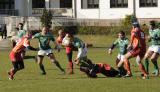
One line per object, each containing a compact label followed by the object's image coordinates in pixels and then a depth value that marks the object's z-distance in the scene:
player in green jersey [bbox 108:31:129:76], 25.39
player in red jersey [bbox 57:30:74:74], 28.29
